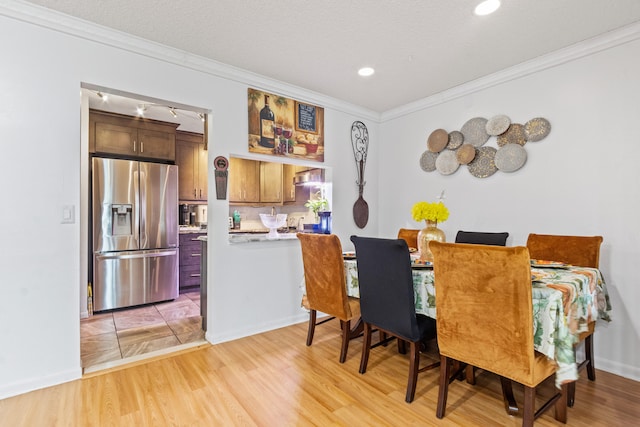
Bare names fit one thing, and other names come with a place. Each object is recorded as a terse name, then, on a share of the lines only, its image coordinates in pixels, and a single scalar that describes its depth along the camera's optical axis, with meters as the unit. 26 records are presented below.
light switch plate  2.16
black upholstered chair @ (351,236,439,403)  1.84
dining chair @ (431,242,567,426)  1.40
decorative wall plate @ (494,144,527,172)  2.81
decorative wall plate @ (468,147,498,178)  3.03
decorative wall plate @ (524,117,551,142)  2.67
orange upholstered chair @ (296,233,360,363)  2.27
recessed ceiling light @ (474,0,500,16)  1.97
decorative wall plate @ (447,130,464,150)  3.29
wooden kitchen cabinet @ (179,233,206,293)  4.47
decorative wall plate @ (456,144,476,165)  3.16
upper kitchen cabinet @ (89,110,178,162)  3.83
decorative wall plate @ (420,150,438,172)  3.55
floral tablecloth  1.42
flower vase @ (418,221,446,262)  2.23
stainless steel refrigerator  3.59
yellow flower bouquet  2.20
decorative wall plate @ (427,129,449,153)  3.41
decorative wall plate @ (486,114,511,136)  2.90
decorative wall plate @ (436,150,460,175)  3.34
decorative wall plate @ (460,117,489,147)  3.09
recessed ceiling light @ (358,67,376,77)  2.89
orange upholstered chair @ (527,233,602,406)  2.12
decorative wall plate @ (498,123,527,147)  2.83
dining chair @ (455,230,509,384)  2.59
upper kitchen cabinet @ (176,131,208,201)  4.72
